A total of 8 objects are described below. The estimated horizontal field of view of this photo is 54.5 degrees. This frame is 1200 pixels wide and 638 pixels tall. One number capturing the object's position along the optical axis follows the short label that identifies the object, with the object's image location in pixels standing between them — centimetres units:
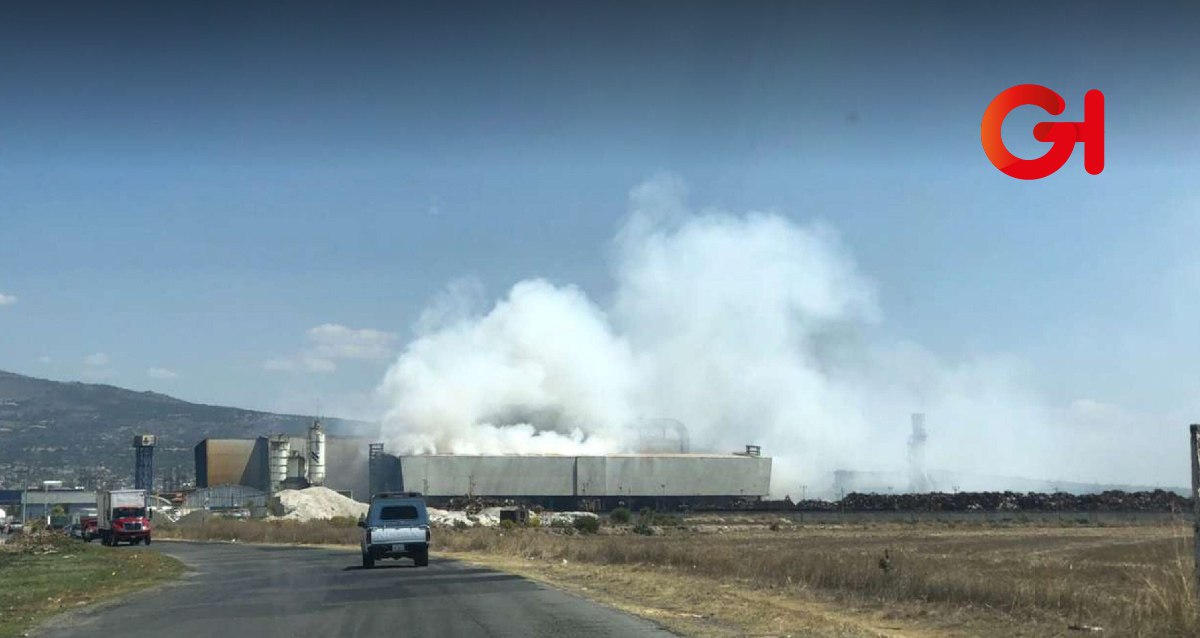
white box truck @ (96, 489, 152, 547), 7106
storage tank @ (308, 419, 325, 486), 14000
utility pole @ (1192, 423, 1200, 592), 1662
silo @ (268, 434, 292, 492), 14288
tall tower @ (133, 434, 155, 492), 15425
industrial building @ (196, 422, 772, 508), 13712
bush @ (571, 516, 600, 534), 8500
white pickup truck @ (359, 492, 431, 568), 3994
